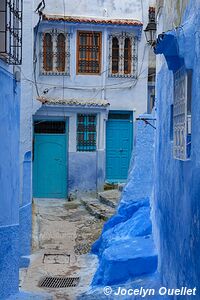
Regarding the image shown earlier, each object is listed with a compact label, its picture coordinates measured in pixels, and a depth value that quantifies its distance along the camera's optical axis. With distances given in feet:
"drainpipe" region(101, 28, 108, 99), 60.80
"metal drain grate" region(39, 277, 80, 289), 33.44
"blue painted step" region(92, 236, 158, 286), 26.94
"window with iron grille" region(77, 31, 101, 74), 60.85
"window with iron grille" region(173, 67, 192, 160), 17.76
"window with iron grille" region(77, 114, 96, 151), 61.21
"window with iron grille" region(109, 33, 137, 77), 61.41
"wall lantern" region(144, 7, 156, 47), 34.22
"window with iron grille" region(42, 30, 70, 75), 60.13
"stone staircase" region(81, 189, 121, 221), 49.18
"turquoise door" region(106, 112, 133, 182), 62.34
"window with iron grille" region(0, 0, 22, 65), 22.35
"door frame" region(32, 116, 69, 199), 60.44
